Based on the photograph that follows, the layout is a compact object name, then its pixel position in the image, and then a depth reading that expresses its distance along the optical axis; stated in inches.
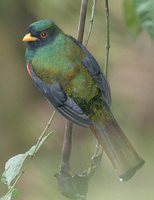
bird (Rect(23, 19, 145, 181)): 217.2
